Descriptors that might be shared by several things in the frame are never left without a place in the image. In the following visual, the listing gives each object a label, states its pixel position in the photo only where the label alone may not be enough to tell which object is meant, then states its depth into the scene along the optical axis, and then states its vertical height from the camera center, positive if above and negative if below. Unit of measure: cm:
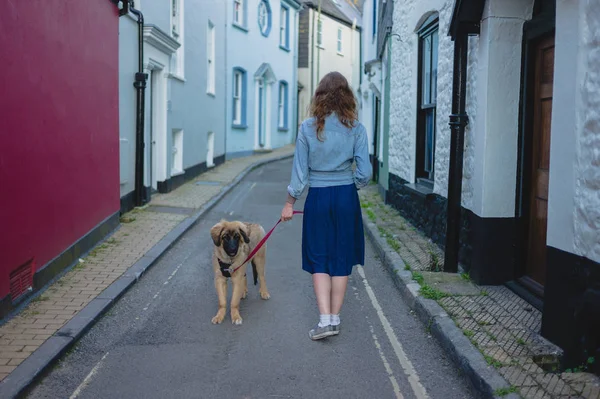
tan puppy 595 -110
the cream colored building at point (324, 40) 3531 +528
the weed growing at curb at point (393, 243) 890 -144
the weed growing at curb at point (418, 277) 694 -146
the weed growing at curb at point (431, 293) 634 -147
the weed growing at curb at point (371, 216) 1170 -140
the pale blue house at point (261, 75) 2486 +251
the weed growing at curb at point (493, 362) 450 -150
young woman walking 552 -39
